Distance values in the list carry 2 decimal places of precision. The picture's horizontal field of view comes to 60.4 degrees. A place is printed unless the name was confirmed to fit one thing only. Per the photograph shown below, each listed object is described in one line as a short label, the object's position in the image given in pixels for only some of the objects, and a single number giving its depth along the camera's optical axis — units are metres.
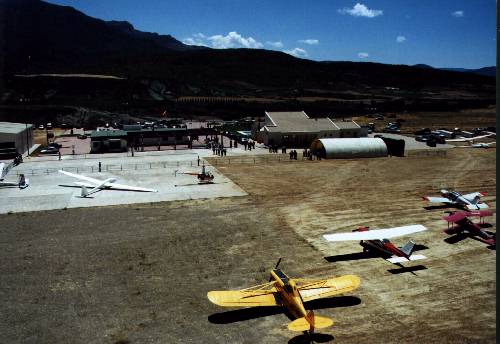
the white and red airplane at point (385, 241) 24.06
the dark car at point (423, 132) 90.12
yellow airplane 18.42
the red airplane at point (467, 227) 27.70
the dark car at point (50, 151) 68.94
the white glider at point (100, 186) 41.37
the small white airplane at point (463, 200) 34.07
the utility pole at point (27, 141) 71.56
